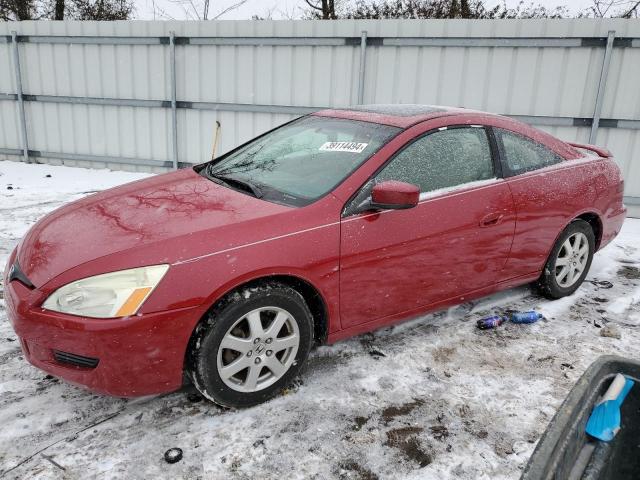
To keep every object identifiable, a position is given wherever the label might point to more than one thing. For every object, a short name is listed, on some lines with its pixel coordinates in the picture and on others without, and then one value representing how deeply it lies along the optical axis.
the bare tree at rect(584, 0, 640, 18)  11.24
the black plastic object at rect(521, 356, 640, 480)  1.25
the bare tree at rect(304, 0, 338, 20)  15.97
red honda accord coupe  2.29
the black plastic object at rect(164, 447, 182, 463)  2.26
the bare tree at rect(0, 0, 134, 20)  14.90
